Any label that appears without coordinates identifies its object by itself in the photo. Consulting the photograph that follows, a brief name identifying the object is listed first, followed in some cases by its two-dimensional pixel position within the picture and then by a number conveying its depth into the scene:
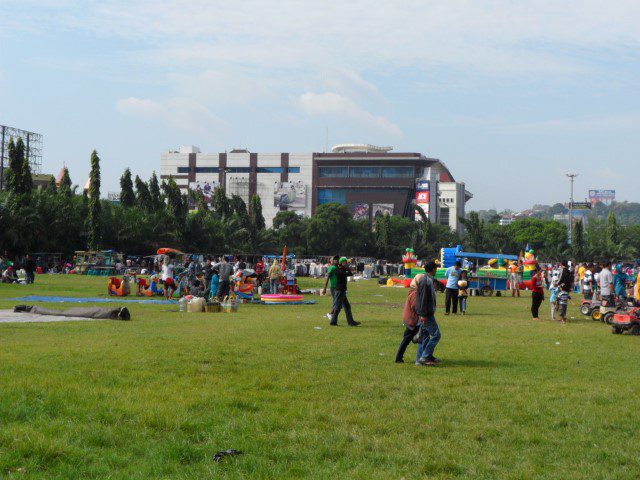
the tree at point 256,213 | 105.19
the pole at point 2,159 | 98.31
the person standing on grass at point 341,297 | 20.48
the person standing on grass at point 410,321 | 13.30
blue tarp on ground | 29.47
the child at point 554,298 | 24.57
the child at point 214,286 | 29.17
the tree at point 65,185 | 84.69
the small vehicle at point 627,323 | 19.73
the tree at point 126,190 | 89.56
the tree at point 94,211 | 74.44
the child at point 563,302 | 23.67
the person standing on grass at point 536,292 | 24.56
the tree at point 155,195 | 89.88
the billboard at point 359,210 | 172.88
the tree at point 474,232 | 117.44
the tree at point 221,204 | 102.88
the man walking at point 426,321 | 13.07
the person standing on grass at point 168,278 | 32.81
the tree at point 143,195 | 89.00
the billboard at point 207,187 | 173.25
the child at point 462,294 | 26.03
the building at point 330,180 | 174.12
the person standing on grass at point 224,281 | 28.83
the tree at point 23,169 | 67.62
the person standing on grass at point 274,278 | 34.53
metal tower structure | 104.81
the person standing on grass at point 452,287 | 25.78
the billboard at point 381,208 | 171.75
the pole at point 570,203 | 159.40
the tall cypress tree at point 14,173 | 67.19
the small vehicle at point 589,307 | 25.36
